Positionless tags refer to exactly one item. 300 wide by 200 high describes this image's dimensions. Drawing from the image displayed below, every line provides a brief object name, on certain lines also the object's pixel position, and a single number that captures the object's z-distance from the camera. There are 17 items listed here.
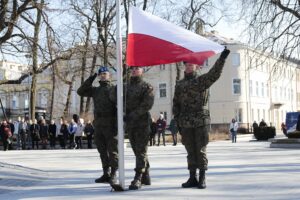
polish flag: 8.70
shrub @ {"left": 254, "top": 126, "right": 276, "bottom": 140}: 36.78
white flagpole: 8.68
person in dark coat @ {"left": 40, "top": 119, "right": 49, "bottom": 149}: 28.32
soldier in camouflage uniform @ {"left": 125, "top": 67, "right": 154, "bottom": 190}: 8.76
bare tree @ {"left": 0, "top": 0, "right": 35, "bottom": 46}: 24.08
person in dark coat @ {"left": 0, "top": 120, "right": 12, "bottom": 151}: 26.84
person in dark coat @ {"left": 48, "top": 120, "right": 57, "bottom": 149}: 28.41
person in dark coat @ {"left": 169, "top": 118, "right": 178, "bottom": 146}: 29.08
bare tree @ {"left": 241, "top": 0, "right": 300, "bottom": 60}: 22.25
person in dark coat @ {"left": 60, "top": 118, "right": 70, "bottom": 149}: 28.03
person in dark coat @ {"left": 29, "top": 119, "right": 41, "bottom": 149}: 28.06
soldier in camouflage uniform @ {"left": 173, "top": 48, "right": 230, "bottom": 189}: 8.64
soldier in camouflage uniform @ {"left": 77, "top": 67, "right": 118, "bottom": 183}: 9.38
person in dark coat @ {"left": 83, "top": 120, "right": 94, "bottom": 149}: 27.31
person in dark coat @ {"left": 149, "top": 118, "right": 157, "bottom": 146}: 28.51
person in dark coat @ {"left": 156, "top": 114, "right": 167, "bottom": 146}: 29.39
